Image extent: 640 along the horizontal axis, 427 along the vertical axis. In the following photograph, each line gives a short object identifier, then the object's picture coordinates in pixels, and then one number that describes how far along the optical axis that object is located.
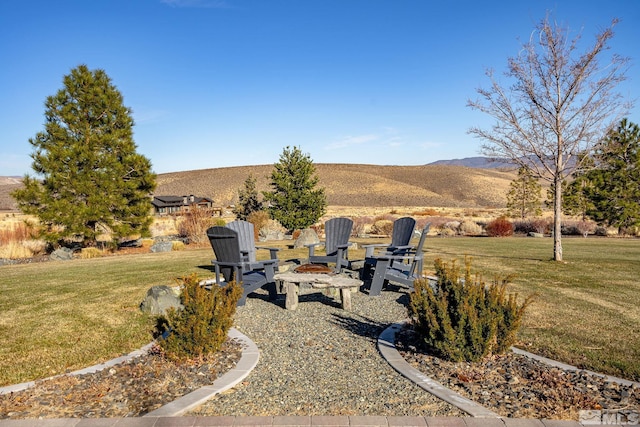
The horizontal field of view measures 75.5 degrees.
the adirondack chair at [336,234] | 8.58
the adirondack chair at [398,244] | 7.40
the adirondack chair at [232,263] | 5.75
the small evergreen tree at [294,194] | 19.94
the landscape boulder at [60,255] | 13.12
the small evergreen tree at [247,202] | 21.84
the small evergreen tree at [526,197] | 35.59
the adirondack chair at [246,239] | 7.37
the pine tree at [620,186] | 20.30
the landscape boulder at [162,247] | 14.52
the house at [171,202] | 53.09
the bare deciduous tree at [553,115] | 9.62
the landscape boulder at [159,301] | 5.50
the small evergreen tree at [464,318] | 3.50
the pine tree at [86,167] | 14.45
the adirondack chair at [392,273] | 6.37
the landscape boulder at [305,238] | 14.00
